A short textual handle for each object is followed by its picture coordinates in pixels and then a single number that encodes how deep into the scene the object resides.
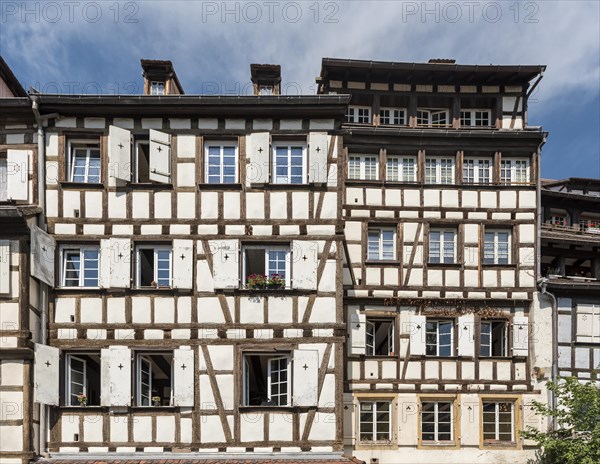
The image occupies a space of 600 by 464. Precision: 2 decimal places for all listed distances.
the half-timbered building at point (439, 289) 15.44
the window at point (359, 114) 17.56
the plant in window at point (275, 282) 12.75
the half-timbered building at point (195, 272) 12.31
